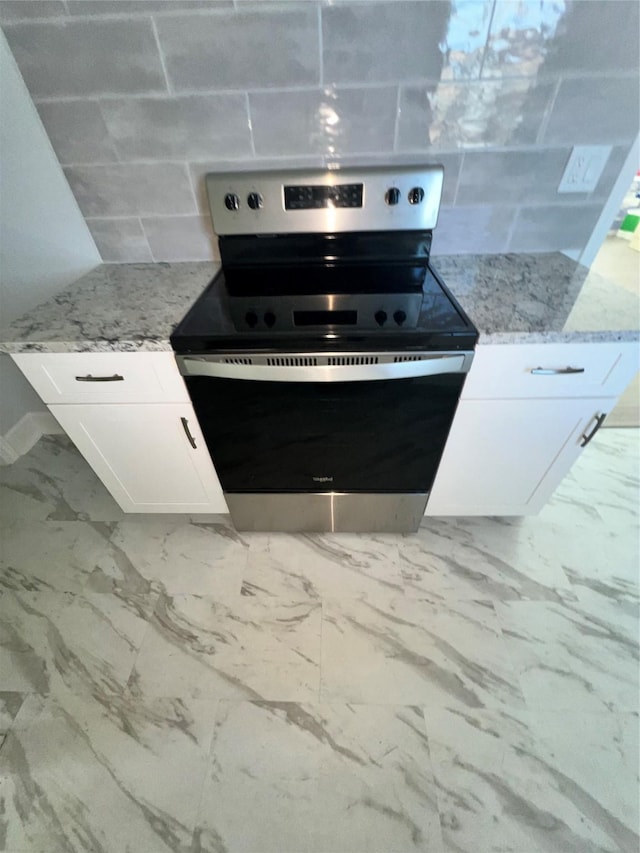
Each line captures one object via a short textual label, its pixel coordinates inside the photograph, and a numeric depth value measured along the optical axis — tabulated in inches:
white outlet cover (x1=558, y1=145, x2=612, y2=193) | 42.0
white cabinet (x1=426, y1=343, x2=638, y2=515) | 35.8
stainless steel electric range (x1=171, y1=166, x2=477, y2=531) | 34.4
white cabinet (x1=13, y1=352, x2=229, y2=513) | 37.5
